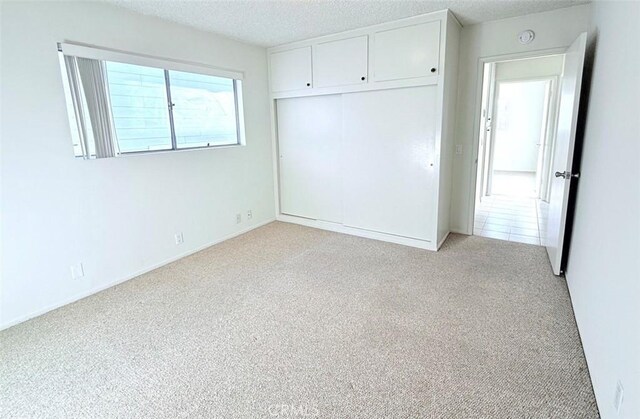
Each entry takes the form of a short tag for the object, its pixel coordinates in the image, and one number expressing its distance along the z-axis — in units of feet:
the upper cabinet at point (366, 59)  11.10
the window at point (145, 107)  9.02
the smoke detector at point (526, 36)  11.40
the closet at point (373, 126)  11.52
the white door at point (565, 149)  8.89
